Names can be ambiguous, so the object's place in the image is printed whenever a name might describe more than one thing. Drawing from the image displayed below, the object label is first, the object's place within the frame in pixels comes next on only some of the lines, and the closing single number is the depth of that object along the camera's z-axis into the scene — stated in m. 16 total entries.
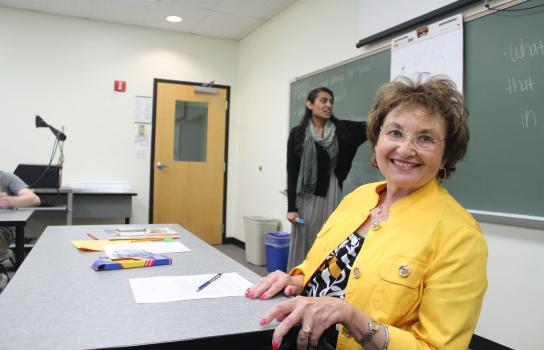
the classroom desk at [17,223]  2.23
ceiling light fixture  4.74
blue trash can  3.90
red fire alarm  4.96
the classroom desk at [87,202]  4.14
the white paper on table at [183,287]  1.06
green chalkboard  1.99
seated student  2.61
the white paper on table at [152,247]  1.58
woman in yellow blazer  0.83
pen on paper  1.13
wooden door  5.18
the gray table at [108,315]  0.81
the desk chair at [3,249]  2.32
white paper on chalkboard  2.36
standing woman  3.04
